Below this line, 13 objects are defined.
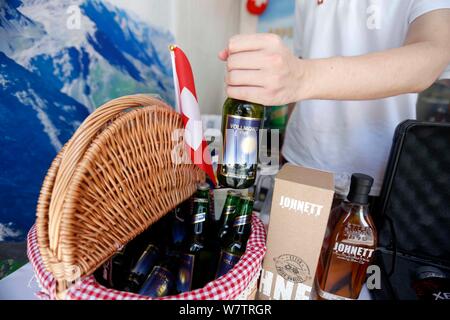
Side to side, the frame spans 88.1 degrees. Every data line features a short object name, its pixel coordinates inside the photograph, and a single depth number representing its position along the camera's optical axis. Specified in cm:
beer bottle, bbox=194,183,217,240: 52
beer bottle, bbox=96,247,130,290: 41
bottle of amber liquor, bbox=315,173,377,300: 41
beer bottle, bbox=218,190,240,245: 52
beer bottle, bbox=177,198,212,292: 46
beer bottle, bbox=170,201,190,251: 55
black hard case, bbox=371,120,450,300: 50
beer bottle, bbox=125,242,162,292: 44
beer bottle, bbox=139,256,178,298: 40
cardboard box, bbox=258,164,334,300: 38
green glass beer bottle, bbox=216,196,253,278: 48
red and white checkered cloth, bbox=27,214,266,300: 30
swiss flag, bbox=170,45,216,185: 45
